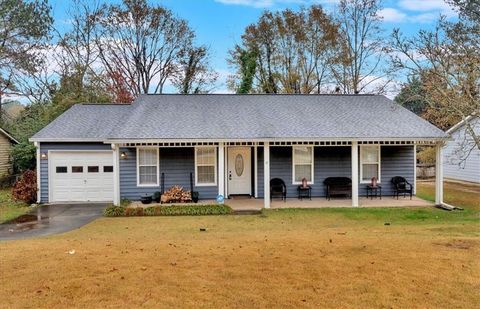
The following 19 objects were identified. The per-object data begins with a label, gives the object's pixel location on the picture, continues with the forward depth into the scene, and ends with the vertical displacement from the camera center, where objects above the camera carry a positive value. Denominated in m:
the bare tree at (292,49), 31.28 +8.68
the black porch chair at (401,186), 16.03 -1.45
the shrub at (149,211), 13.01 -1.98
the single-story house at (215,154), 15.15 -0.04
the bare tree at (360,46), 30.19 +8.58
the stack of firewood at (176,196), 14.63 -1.65
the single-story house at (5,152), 23.70 +0.17
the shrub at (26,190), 15.60 -1.46
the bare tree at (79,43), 30.56 +9.05
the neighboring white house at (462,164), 21.98 -0.72
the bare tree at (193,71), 32.78 +7.17
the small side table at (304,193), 15.85 -1.69
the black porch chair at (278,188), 15.40 -1.42
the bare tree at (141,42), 31.28 +9.44
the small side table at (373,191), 16.08 -1.66
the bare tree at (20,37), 25.48 +8.45
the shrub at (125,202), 14.36 -1.87
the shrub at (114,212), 12.88 -1.97
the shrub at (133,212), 12.91 -1.99
